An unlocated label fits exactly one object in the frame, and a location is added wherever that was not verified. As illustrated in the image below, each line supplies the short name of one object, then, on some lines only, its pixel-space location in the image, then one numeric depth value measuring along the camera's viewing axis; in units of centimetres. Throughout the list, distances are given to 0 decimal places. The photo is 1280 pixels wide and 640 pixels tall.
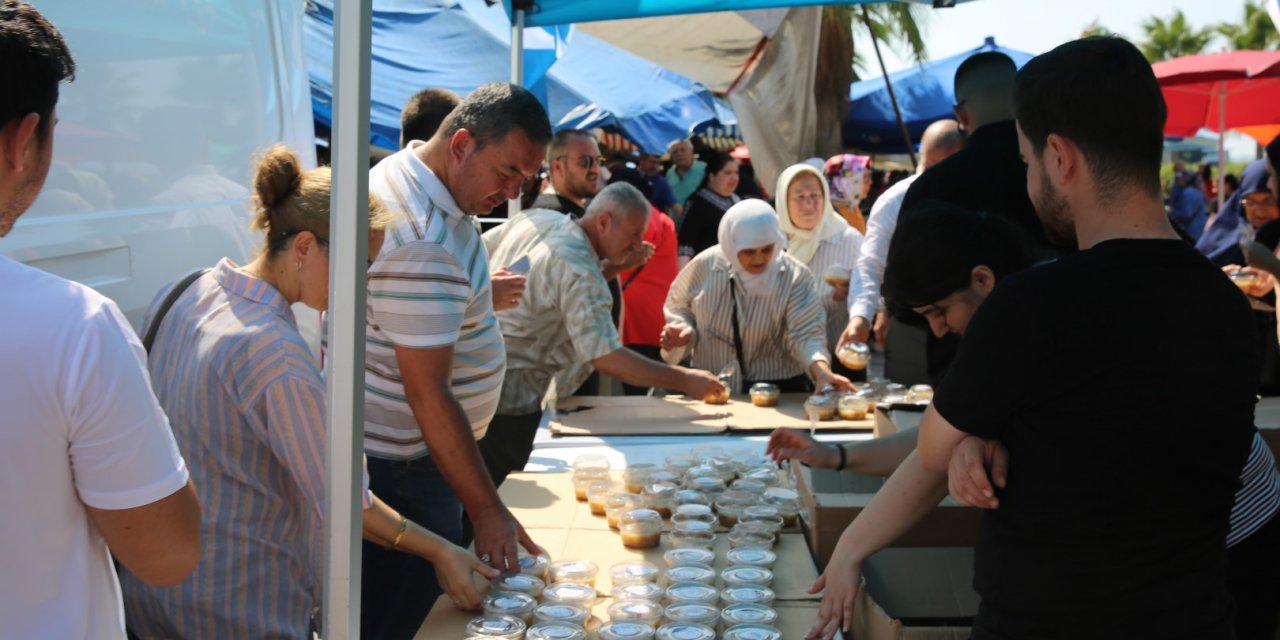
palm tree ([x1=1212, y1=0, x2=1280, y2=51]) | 4900
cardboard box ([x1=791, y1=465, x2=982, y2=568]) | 207
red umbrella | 959
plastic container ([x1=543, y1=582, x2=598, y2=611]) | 191
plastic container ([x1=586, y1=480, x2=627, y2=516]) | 256
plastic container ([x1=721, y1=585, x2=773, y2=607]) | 191
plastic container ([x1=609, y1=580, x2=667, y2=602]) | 193
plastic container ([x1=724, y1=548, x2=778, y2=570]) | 212
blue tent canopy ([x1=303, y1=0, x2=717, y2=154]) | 660
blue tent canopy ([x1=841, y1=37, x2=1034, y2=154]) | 1271
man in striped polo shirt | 216
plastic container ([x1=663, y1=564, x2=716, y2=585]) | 203
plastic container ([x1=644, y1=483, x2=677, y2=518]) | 251
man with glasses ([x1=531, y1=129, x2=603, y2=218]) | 489
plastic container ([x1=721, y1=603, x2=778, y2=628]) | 182
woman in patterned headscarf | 721
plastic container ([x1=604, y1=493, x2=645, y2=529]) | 245
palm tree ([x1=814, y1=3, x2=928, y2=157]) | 1334
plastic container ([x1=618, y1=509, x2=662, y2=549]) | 230
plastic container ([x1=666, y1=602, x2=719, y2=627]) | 181
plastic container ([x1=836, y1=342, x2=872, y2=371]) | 403
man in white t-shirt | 106
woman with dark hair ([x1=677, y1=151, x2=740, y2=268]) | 687
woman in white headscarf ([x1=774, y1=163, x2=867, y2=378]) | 492
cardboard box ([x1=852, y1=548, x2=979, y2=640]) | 202
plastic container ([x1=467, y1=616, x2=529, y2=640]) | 176
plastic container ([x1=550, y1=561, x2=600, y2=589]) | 204
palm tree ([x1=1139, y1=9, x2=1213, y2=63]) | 5931
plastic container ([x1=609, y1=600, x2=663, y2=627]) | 184
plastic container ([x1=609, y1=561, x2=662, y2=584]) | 205
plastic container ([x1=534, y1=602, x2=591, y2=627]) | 180
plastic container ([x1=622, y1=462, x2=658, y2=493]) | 267
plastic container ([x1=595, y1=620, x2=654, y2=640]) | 175
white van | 219
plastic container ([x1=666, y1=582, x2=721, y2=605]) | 190
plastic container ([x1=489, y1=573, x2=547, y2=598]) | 194
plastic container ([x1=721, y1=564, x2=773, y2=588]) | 201
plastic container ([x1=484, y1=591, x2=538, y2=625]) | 185
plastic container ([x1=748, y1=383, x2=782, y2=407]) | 395
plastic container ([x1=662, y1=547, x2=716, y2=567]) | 215
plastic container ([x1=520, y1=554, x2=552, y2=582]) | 207
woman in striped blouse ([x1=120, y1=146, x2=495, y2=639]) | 166
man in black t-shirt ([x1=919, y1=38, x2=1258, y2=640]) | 133
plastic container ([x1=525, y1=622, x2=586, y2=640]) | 174
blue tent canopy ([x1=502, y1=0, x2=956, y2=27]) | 419
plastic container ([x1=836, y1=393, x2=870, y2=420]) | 367
